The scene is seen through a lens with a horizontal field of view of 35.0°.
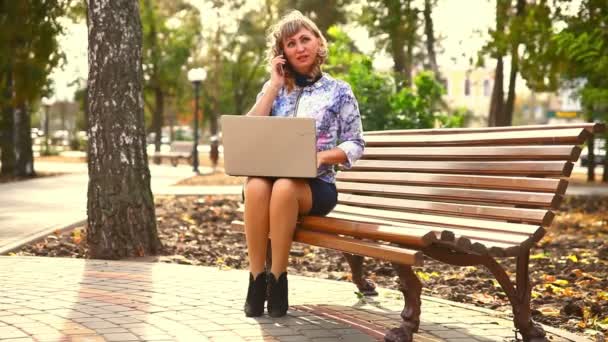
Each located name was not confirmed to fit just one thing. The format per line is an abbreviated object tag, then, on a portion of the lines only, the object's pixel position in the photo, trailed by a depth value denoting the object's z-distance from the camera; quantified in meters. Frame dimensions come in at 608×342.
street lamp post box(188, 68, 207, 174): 29.86
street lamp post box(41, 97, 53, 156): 44.94
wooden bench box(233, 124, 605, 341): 4.46
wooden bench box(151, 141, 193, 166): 35.59
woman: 4.98
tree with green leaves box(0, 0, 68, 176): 19.30
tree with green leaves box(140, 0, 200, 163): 46.47
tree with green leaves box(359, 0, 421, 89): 21.91
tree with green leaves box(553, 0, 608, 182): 10.51
